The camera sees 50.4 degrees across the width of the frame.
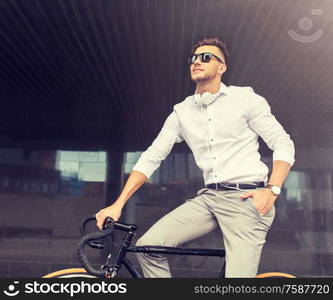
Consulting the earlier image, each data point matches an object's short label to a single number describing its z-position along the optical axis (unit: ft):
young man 6.86
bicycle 5.49
